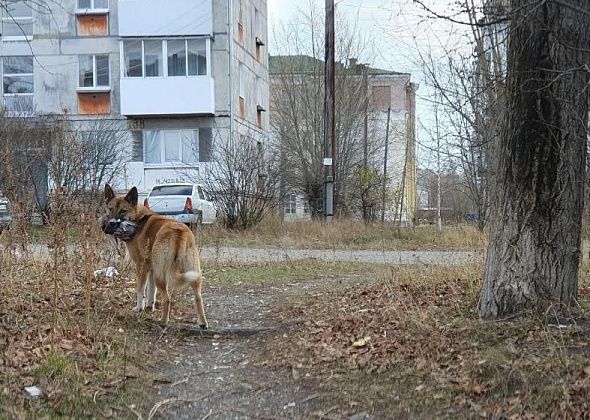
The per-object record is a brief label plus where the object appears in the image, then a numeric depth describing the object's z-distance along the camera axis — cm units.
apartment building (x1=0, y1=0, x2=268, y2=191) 2795
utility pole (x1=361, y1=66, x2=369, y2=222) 3225
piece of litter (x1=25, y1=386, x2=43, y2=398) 422
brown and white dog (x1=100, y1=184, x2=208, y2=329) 625
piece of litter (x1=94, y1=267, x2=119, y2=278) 760
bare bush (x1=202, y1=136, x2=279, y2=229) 1981
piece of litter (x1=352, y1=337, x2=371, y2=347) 530
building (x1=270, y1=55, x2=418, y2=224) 2716
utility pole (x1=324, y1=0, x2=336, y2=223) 2061
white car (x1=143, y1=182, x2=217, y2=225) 2042
